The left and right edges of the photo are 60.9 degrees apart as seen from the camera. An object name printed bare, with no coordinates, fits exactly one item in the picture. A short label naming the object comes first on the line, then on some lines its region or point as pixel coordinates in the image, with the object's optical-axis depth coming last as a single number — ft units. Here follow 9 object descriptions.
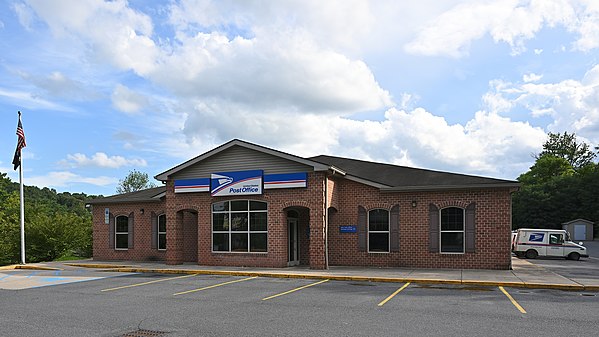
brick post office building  63.41
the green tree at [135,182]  265.34
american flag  80.69
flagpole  80.19
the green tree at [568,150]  307.17
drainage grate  29.32
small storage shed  175.11
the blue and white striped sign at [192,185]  71.67
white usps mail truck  89.86
